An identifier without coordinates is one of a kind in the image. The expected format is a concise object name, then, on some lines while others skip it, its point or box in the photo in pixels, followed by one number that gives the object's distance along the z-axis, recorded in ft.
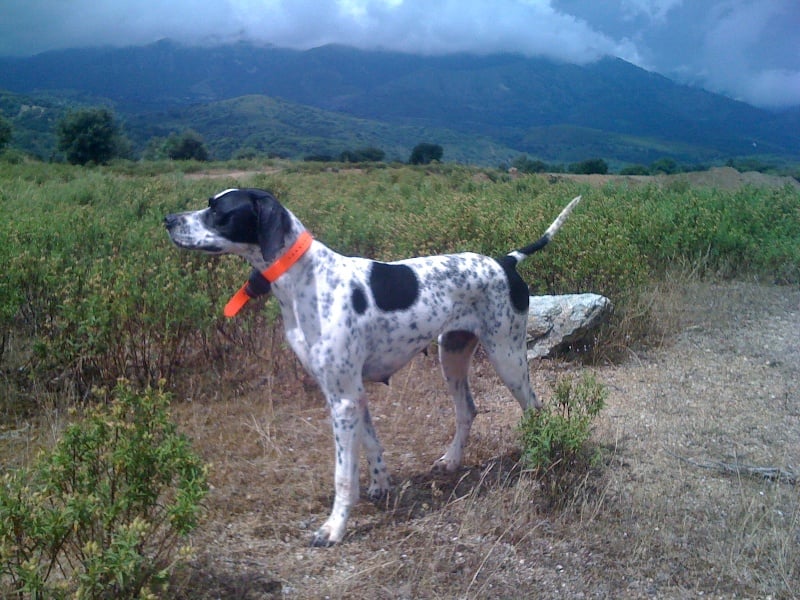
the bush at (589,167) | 77.61
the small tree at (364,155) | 101.09
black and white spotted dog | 12.10
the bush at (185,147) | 103.86
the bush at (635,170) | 72.82
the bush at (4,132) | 98.02
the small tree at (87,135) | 104.63
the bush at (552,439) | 13.84
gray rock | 21.70
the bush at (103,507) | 8.79
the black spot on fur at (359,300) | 12.40
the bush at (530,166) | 79.06
